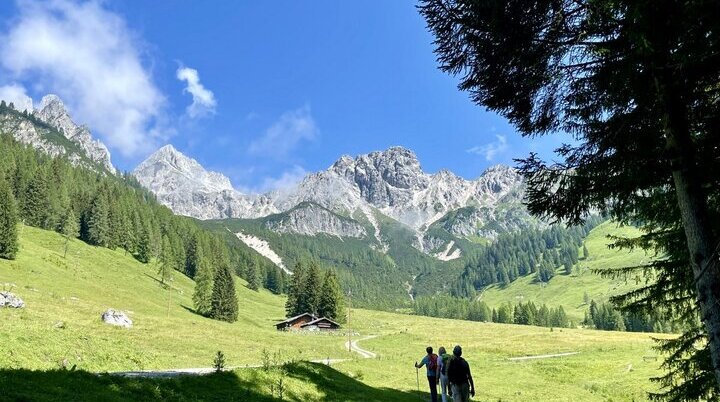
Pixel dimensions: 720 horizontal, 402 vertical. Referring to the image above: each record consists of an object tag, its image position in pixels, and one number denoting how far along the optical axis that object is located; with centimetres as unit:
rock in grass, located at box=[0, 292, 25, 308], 4656
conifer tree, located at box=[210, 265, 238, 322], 9729
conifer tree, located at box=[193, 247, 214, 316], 10056
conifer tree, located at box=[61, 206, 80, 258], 11450
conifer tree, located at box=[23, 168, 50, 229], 11762
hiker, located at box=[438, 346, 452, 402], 1680
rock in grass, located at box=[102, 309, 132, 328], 5275
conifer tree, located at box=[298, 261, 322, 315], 11294
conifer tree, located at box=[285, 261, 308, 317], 11612
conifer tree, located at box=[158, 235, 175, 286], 11794
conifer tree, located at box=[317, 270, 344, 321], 11131
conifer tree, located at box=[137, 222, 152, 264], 13475
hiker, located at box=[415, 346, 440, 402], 1908
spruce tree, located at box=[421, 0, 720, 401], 767
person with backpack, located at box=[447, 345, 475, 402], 1561
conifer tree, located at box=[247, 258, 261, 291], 17620
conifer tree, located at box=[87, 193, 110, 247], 12469
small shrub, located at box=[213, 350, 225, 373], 1862
